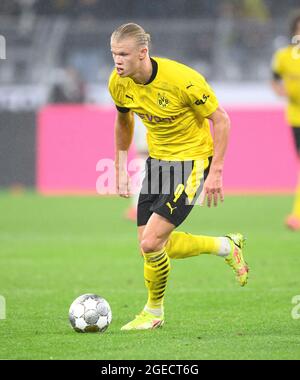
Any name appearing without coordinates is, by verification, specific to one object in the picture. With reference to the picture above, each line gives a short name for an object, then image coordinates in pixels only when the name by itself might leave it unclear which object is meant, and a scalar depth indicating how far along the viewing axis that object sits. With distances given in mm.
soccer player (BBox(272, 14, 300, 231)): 24937
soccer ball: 12508
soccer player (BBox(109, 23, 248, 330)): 12648
